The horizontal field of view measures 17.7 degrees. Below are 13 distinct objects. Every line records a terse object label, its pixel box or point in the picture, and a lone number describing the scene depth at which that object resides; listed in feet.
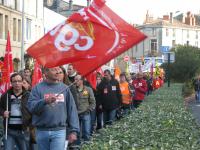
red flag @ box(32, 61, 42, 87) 47.53
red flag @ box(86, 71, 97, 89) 52.51
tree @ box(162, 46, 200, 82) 182.54
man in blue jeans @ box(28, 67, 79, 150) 26.58
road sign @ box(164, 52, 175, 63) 123.16
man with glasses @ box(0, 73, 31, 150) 31.78
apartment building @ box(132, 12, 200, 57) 458.09
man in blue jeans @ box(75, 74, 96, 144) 45.11
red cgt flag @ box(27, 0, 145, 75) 27.58
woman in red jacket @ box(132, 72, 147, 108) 76.95
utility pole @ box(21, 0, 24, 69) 147.92
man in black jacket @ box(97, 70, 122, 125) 55.77
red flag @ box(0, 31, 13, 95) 38.75
